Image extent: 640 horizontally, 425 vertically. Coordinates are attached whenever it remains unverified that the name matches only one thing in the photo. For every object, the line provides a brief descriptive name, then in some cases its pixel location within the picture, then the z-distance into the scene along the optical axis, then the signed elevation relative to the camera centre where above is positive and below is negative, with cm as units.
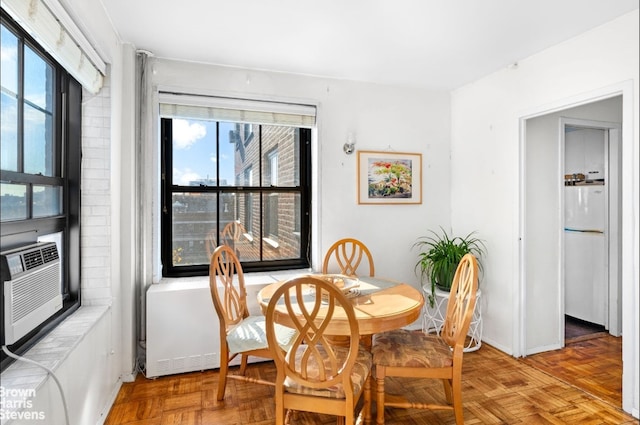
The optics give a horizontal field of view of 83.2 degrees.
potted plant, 329 -43
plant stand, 329 -104
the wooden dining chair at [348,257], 323 -42
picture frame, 356 +36
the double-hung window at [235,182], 315 +28
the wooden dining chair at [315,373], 163 -79
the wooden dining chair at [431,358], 203 -83
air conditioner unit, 143 -33
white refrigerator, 369 -43
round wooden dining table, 189 -55
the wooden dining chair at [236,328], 226 -78
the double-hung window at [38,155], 152 +29
